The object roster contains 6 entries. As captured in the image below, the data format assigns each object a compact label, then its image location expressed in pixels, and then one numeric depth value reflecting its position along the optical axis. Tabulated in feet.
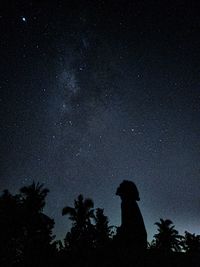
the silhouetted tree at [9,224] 49.65
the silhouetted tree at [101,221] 114.77
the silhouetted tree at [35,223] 28.88
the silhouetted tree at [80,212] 104.86
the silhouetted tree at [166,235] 128.06
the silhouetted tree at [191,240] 117.20
